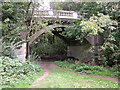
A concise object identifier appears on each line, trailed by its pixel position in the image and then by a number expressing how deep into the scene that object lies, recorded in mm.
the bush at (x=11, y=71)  4492
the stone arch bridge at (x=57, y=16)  9852
